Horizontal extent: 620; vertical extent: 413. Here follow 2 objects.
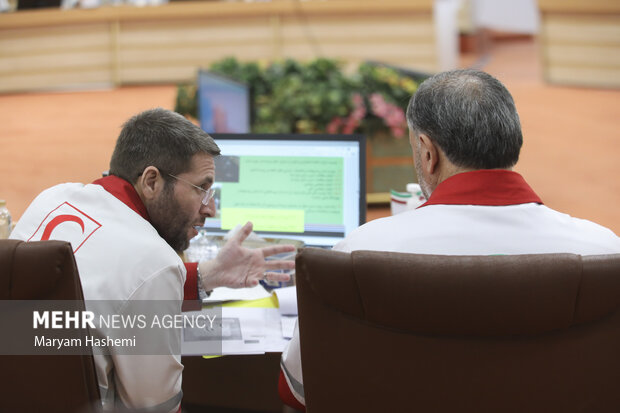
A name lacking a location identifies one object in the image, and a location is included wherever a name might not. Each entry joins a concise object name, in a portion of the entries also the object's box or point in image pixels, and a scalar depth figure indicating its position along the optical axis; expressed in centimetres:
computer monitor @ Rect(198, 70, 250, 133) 1092
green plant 1046
